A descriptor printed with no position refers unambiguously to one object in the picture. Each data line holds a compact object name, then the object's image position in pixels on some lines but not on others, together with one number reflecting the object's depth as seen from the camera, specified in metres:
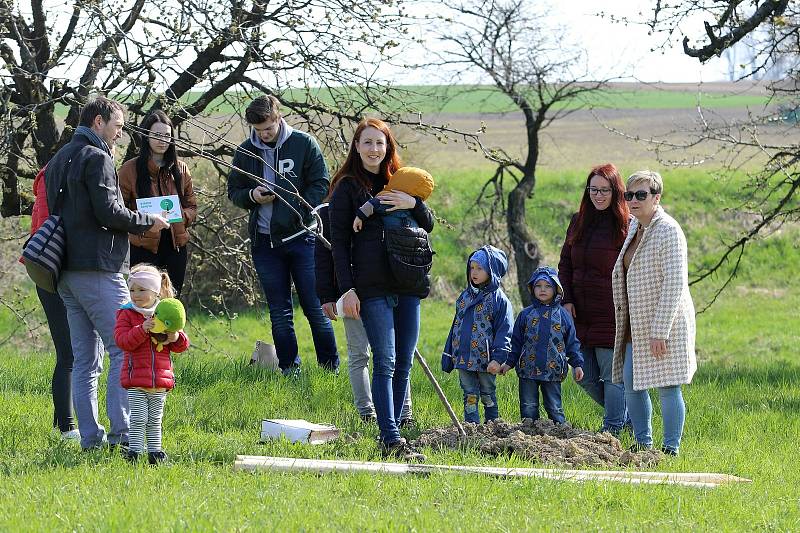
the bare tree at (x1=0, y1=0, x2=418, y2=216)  19.23
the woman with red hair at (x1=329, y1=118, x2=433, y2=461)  12.37
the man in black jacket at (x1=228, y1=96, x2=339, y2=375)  16.42
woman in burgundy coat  14.98
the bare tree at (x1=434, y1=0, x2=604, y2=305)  33.44
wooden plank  11.52
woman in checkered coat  13.47
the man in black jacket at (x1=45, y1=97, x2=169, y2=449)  12.41
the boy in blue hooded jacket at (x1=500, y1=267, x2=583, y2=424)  14.84
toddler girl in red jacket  12.06
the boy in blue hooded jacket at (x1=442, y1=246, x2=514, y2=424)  14.86
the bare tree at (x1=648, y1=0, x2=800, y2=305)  22.81
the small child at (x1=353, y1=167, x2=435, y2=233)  12.36
